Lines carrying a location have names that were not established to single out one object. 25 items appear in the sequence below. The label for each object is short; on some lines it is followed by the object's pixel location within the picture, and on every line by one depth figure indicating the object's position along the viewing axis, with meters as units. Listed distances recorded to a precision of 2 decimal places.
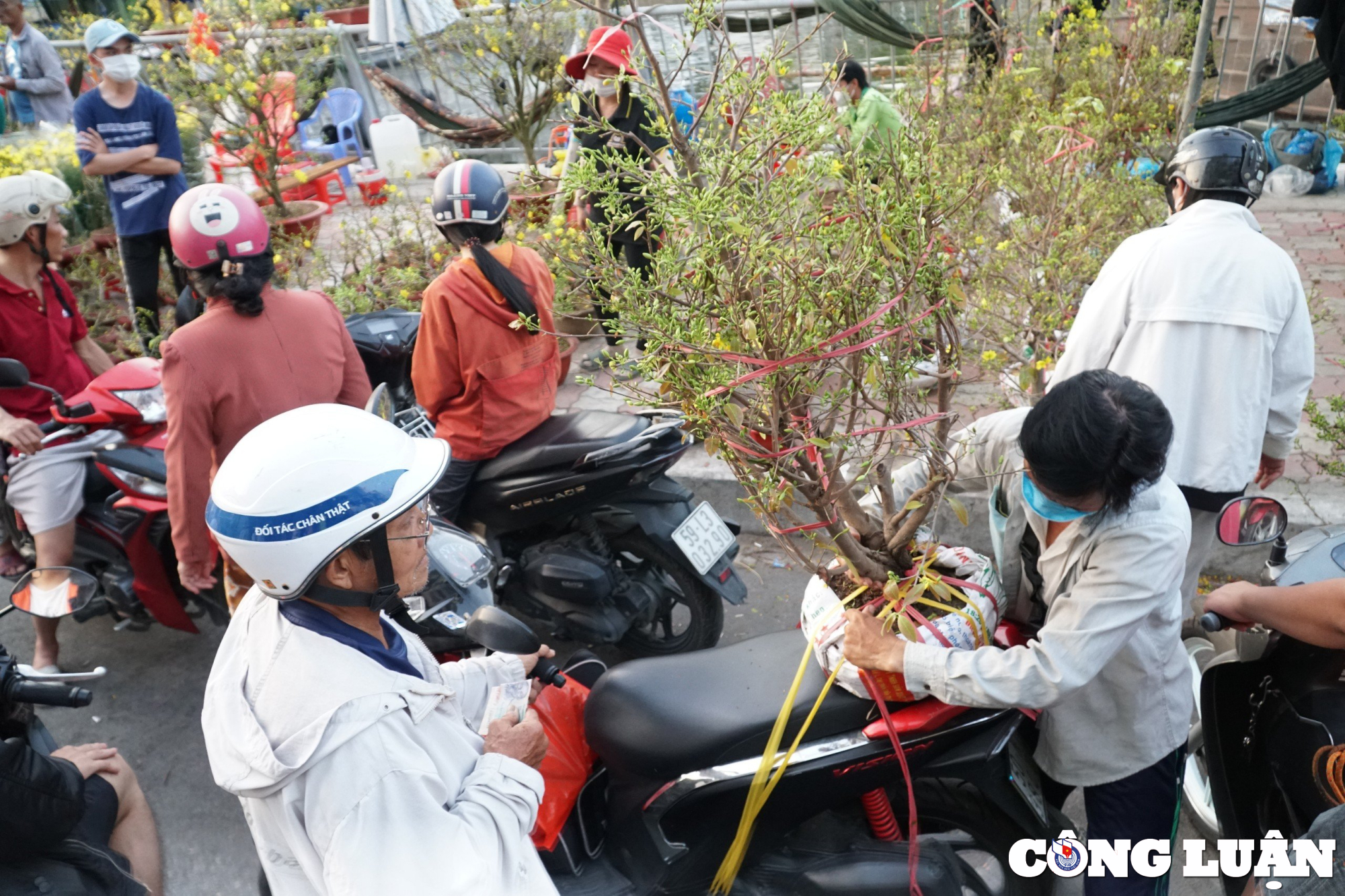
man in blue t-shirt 5.57
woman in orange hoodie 3.38
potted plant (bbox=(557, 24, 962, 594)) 1.82
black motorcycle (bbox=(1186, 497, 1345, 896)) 2.29
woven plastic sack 2.04
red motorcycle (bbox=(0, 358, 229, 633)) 3.60
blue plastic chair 9.87
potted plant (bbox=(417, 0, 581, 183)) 7.03
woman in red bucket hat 4.78
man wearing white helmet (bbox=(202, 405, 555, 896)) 1.52
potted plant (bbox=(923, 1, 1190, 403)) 4.26
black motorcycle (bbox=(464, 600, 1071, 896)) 2.17
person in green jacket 5.64
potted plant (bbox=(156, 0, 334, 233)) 6.93
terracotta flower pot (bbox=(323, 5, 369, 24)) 11.60
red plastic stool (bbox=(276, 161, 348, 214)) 8.57
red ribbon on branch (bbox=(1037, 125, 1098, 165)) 4.11
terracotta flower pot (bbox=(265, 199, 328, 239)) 7.10
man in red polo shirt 3.69
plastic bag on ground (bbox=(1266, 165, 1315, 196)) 7.68
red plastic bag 2.28
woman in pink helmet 3.04
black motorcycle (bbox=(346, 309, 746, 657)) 3.47
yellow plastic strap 2.13
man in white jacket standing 2.81
